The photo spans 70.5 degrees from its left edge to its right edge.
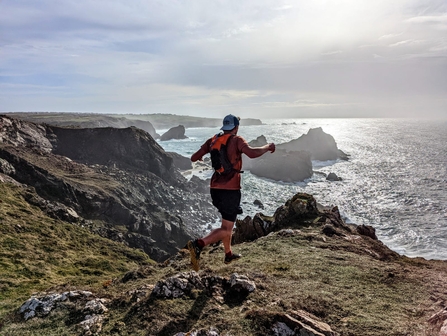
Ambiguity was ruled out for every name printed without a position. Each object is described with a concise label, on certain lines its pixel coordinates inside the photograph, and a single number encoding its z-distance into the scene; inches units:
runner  243.4
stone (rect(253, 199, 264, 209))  1941.2
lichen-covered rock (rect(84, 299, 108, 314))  213.6
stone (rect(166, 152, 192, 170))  2889.0
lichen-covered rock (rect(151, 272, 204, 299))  219.8
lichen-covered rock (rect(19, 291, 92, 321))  218.8
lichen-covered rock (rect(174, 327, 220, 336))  179.0
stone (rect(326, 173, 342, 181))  2640.3
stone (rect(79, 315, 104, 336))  193.3
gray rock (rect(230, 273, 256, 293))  228.5
